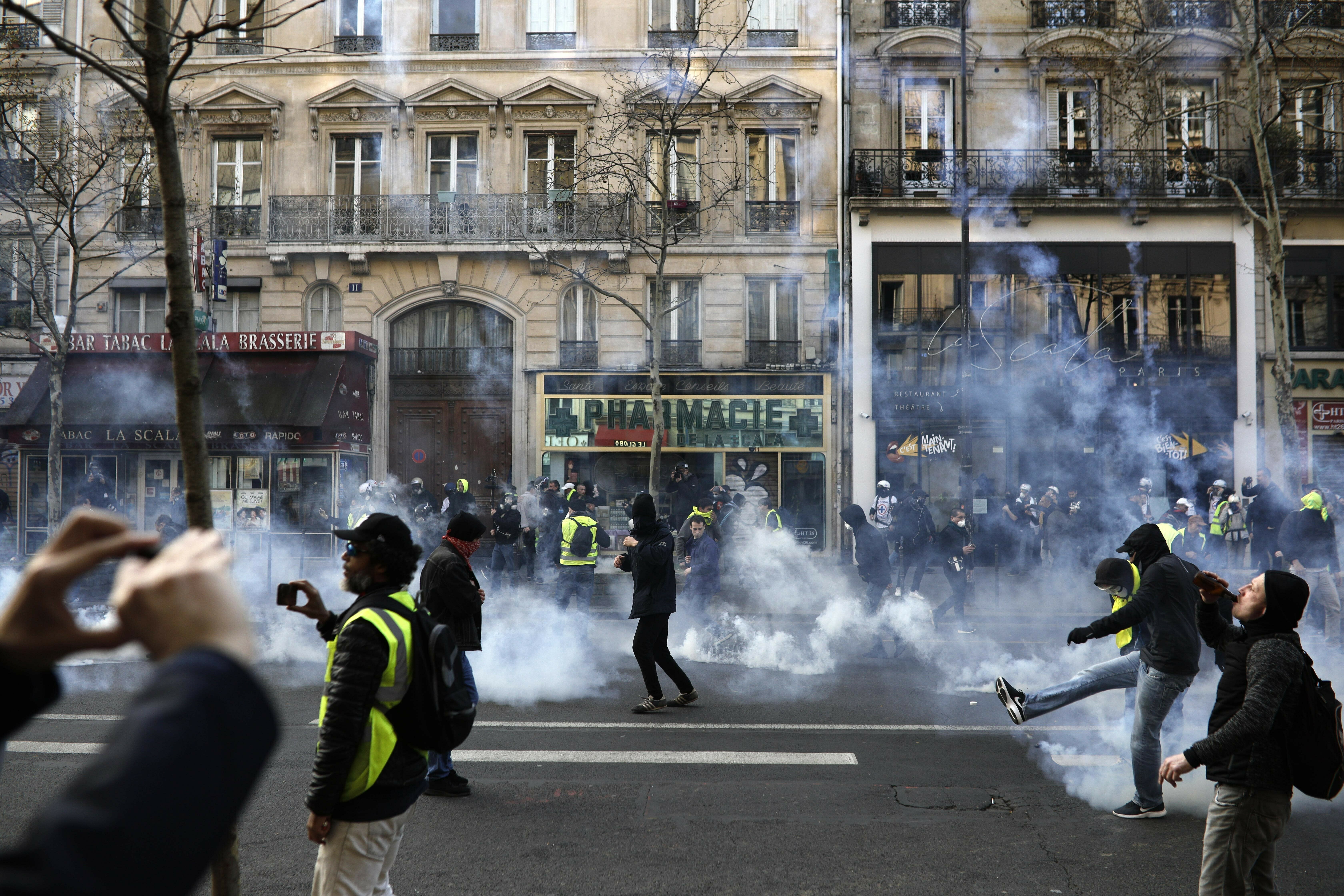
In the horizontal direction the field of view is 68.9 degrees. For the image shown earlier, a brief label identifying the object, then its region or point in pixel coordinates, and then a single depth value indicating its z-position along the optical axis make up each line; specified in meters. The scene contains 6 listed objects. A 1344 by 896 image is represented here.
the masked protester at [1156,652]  4.98
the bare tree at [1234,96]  16.59
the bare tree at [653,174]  19.39
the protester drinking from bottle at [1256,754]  3.34
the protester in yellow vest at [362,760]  3.01
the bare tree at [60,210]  16.70
